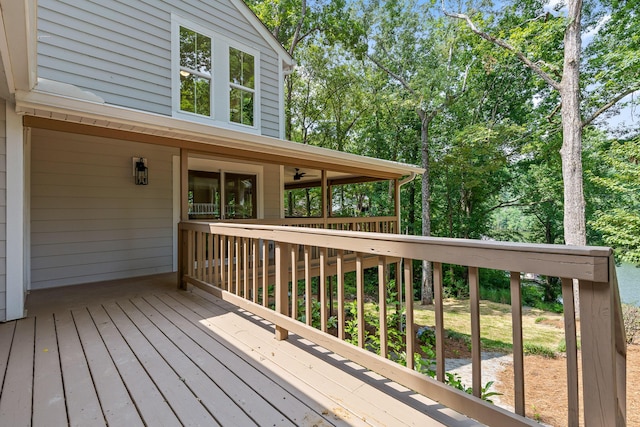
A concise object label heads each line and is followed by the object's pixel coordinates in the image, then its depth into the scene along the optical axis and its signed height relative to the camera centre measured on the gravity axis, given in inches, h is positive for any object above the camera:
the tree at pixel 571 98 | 370.6 +144.3
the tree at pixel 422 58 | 519.8 +284.4
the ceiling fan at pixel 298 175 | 356.1 +50.0
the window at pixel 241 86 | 261.9 +112.7
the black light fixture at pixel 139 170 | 208.2 +33.7
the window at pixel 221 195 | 247.1 +20.8
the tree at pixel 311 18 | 449.1 +290.1
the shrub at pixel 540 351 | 271.9 -118.7
